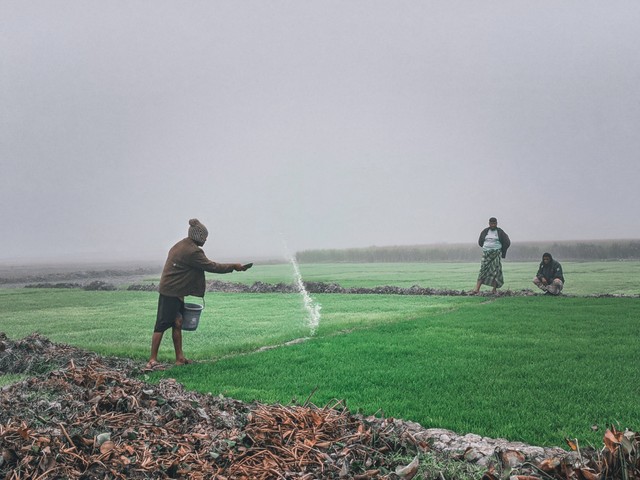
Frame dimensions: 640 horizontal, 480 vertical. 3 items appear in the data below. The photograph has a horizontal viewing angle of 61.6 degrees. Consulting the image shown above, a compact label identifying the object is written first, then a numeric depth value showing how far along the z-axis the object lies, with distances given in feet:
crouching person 62.03
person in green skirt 64.13
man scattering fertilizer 28.81
